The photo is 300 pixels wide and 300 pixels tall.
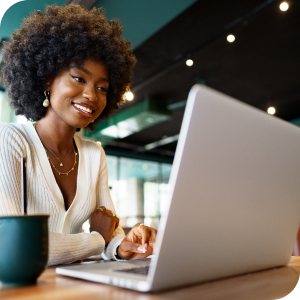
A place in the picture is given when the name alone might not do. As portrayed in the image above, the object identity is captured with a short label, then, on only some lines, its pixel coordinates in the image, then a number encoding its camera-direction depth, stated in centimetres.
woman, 100
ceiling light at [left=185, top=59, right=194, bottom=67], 414
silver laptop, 39
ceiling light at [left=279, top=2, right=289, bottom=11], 298
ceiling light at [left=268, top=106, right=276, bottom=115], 580
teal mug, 47
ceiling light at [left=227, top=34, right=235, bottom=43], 349
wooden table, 42
